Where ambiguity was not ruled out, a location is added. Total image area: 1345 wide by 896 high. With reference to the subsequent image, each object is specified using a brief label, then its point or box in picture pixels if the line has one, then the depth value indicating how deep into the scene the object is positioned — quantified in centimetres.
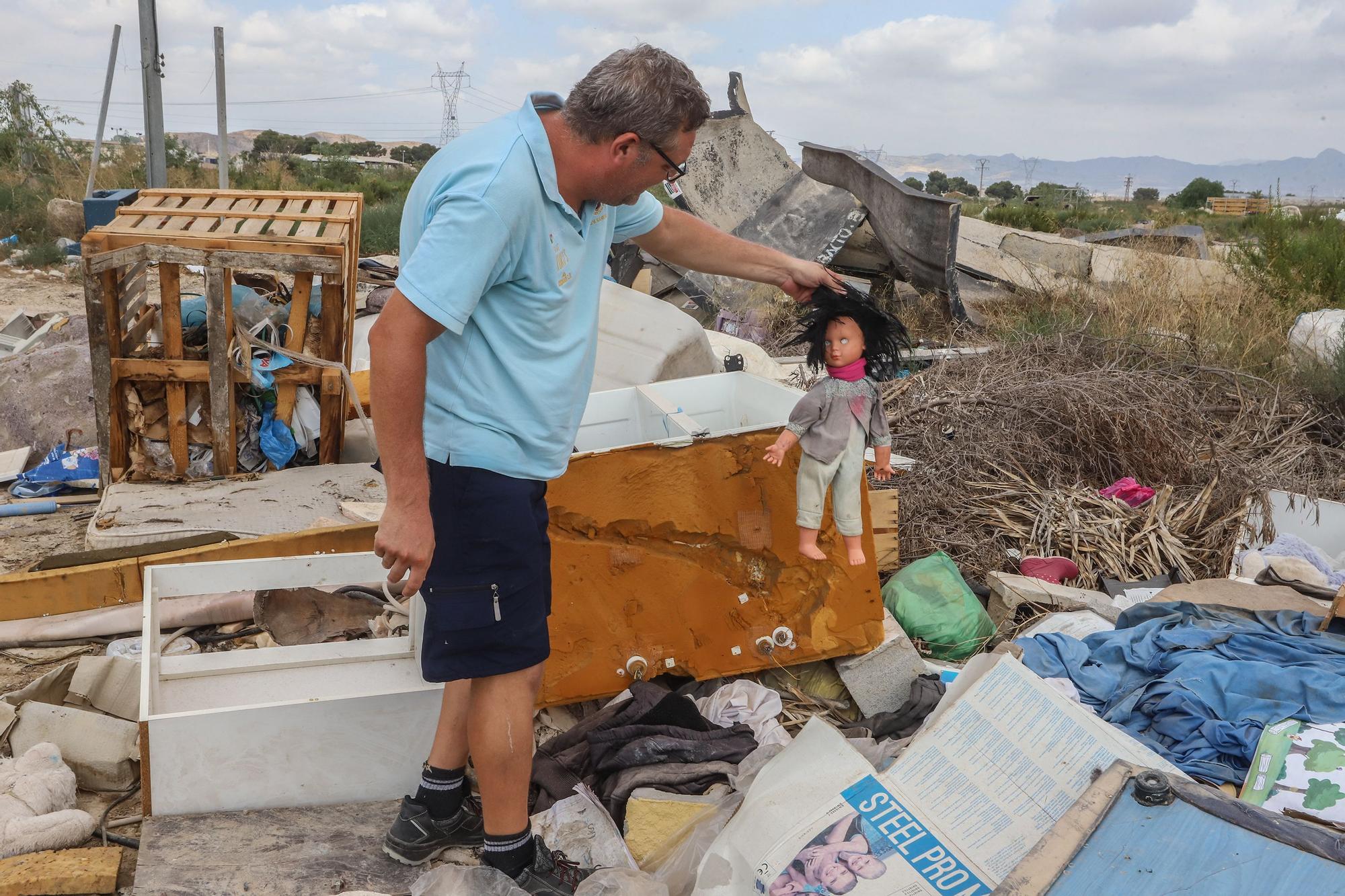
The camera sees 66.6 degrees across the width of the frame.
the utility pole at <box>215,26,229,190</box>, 1188
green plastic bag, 373
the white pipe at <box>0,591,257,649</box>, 372
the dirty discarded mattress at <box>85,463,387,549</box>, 417
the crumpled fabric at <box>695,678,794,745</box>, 302
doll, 278
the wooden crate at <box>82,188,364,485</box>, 444
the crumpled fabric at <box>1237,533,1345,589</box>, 407
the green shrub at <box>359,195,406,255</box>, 1471
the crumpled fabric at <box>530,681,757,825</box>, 272
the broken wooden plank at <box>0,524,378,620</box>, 384
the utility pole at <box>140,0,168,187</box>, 1016
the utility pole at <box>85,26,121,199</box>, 1200
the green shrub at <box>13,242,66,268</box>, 1240
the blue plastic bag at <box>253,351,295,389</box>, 466
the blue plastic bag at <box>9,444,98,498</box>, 540
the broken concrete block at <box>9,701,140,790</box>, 286
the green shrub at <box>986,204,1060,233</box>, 1767
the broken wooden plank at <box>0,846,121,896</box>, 230
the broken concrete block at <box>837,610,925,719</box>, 328
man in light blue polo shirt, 185
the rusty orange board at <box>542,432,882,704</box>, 293
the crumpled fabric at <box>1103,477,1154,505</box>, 480
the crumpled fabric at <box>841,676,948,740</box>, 315
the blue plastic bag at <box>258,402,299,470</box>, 486
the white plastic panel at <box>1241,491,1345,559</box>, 442
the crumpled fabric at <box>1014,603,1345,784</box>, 277
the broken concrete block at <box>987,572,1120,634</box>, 396
